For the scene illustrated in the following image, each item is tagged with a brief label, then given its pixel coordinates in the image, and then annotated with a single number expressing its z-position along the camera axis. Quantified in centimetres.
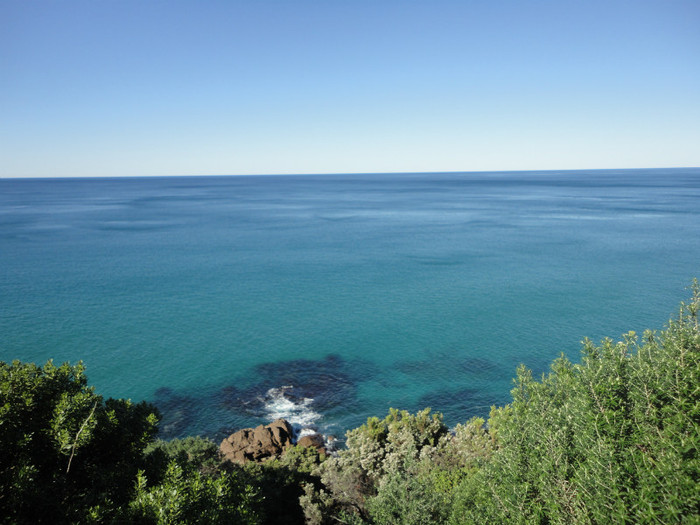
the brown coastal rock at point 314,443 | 3189
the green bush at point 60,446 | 1135
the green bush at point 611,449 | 1119
